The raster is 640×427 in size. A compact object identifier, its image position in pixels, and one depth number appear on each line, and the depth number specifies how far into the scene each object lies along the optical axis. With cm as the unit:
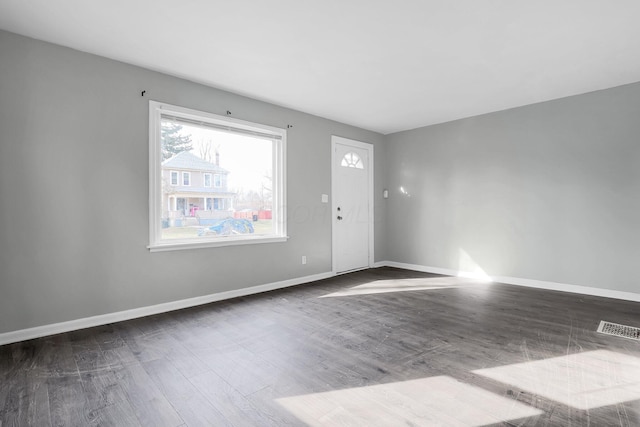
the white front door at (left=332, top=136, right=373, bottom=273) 542
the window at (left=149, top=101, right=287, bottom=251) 347
